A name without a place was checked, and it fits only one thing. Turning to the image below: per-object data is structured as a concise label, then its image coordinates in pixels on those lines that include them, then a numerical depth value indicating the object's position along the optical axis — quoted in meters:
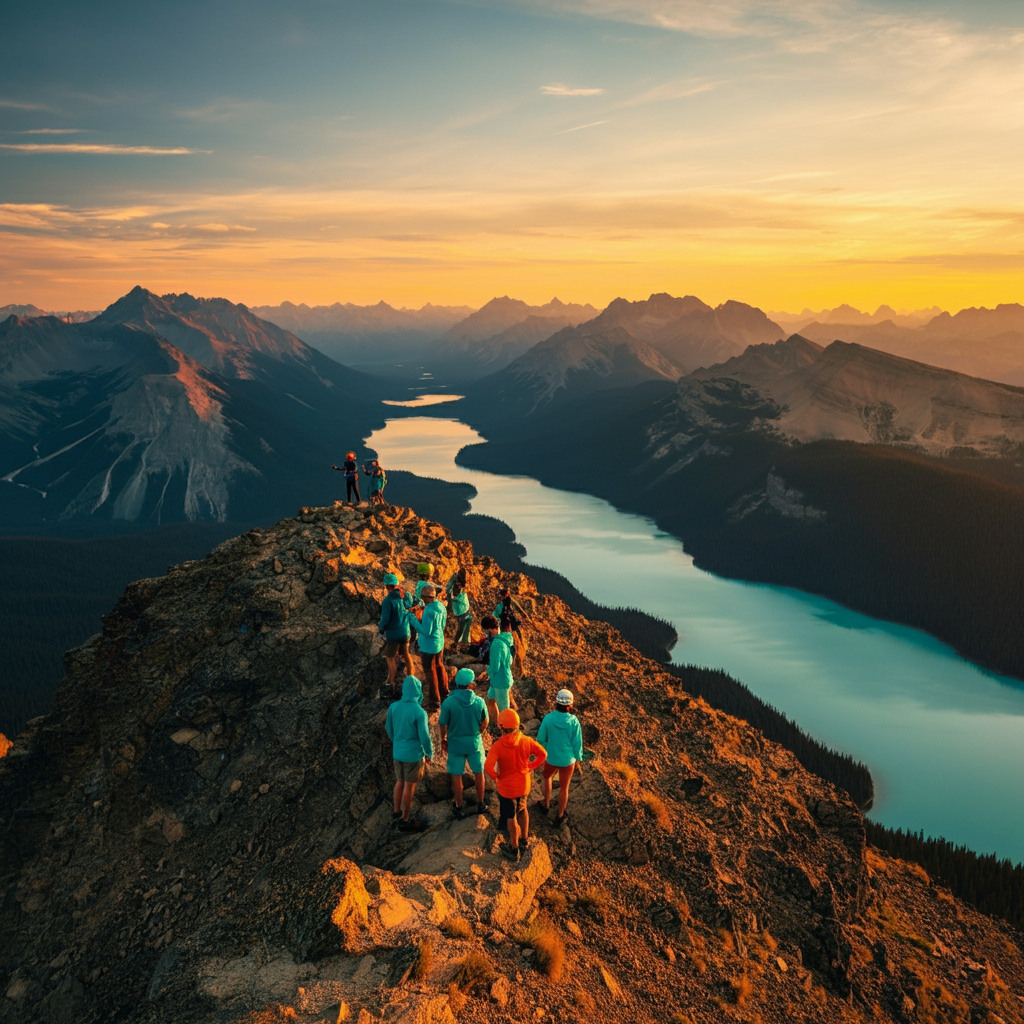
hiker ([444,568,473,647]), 28.11
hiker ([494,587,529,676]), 26.36
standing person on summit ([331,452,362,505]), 42.16
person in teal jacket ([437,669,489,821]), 18.66
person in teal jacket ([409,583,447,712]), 22.66
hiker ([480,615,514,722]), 22.64
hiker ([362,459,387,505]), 43.19
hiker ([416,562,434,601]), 24.49
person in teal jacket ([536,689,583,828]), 19.06
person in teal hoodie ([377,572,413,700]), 23.50
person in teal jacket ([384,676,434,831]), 18.84
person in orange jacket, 17.61
